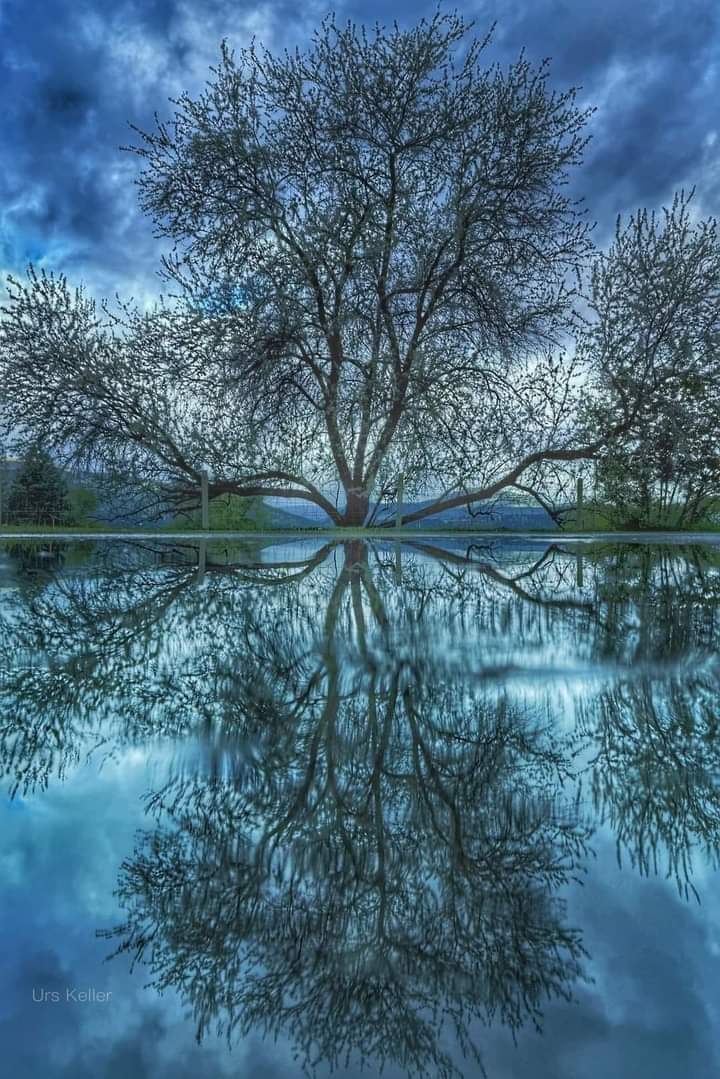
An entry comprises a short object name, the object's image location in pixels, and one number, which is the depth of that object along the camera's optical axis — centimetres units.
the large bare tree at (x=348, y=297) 908
